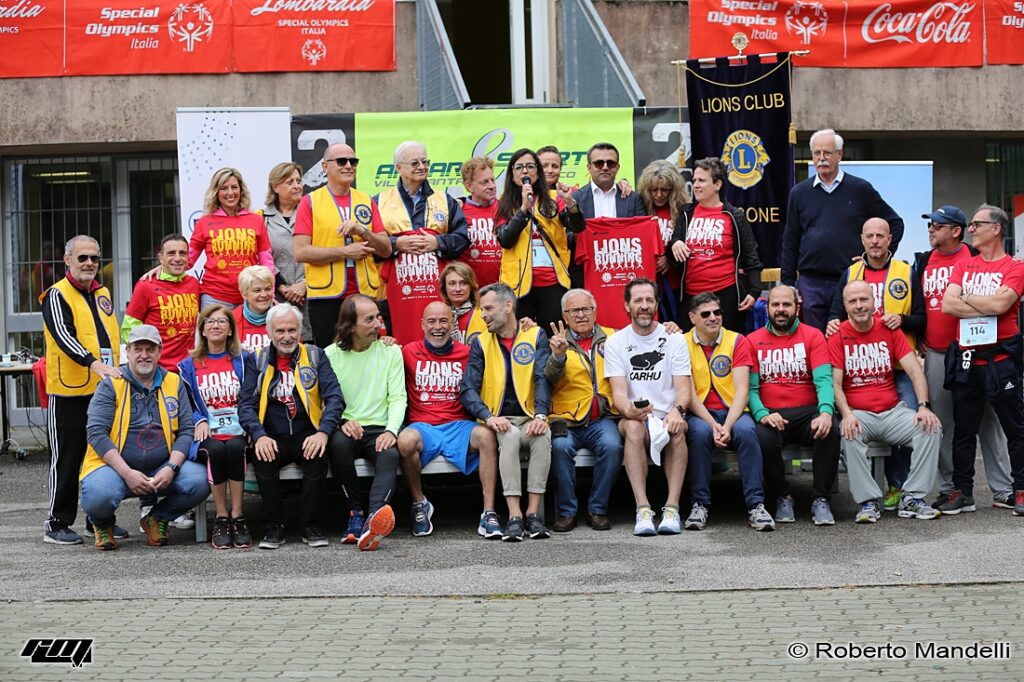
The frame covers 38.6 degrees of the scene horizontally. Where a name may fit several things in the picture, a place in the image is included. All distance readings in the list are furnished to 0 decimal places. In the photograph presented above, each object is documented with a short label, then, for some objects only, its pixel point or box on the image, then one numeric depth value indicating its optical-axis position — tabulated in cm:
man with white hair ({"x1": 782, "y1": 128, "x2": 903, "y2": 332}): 1032
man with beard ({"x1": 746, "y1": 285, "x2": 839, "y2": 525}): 947
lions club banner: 1203
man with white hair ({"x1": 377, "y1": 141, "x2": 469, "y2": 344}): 989
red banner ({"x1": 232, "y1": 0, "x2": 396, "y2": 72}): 1563
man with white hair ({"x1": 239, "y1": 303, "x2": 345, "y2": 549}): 908
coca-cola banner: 1580
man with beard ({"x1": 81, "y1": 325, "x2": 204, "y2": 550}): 892
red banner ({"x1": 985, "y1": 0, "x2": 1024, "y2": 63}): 1639
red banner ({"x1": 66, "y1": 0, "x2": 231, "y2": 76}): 1562
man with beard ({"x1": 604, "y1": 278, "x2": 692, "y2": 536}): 938
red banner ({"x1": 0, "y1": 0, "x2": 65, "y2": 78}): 1566
